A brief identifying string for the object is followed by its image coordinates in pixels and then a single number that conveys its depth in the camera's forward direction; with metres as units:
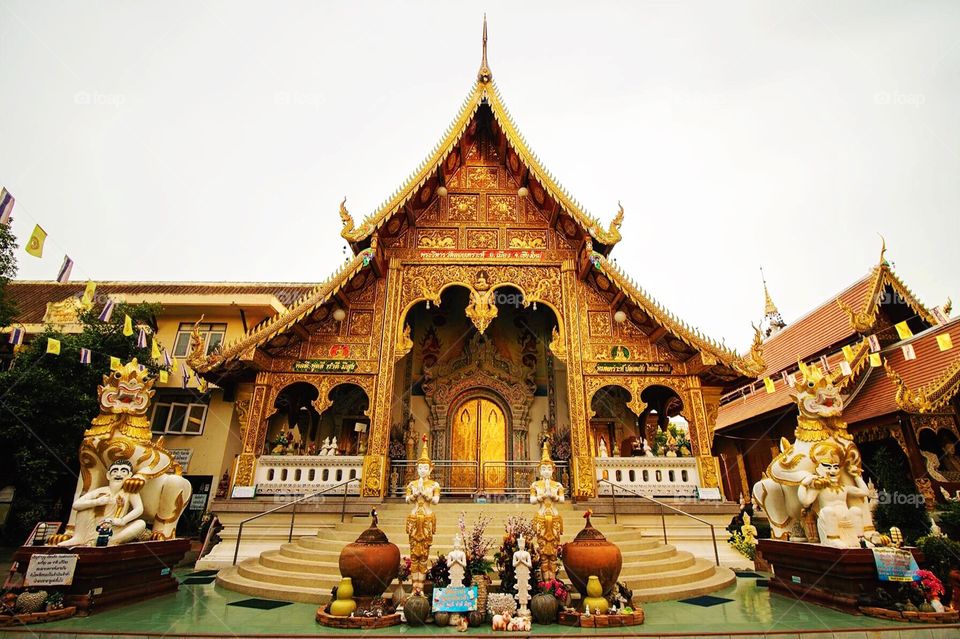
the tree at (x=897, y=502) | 8.53
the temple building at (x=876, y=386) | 8.98
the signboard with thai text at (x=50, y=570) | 4.40
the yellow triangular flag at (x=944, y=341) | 9.02
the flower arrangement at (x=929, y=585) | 4.37
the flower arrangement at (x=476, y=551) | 4.63
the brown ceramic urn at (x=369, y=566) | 4.47
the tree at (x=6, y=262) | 9.93
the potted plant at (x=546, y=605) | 4.24
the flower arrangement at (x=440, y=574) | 4.39
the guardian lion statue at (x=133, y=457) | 5.25
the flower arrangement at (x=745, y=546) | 7.53
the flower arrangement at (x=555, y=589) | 4.45
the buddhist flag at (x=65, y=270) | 7.27
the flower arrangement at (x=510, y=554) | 4.59
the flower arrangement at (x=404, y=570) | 4.78
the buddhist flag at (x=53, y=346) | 7.78
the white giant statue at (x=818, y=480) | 4.93
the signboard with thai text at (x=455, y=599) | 4.16
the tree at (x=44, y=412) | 9.74
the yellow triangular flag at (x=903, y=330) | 8.98
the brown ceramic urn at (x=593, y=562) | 4.45
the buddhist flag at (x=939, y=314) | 11.44
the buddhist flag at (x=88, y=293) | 8.29
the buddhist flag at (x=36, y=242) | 6.31
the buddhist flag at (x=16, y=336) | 7.70
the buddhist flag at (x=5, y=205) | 5.83
